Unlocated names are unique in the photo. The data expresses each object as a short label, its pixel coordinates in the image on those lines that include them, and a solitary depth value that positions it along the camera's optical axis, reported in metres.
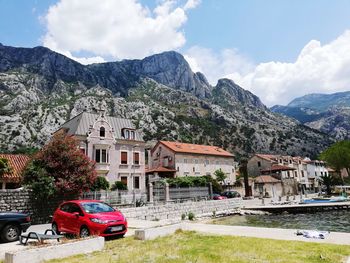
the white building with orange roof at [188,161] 62.66
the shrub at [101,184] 37.08
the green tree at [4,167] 34.09
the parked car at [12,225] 14.32
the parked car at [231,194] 51.76
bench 11.31
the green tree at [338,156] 73.06
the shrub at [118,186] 41.76
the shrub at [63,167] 24.26
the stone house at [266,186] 63.50
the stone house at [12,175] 37.09
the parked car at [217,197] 45.72
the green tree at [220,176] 64.08
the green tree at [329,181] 71.91
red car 13.95
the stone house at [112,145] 43.69
